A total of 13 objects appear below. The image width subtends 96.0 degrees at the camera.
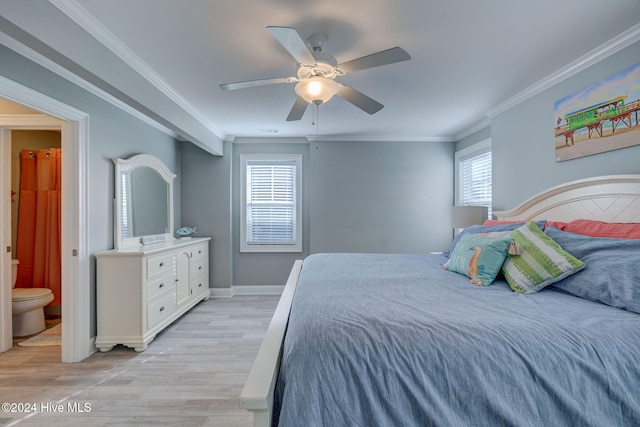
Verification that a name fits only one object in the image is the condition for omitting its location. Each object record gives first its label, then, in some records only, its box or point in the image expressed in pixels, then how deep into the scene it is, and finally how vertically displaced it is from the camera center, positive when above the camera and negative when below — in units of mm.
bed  940 -521
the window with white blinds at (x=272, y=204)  4598 +123
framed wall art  1878 +682
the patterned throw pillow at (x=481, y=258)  1729 -300
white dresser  2629 -795
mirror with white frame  2934 +127
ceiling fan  1567 +883
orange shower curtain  3291 -81
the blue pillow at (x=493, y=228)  2047 -132
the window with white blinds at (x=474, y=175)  3660 +499
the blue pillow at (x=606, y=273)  1294 -300
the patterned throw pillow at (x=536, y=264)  1556 -294
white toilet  2832 -958
